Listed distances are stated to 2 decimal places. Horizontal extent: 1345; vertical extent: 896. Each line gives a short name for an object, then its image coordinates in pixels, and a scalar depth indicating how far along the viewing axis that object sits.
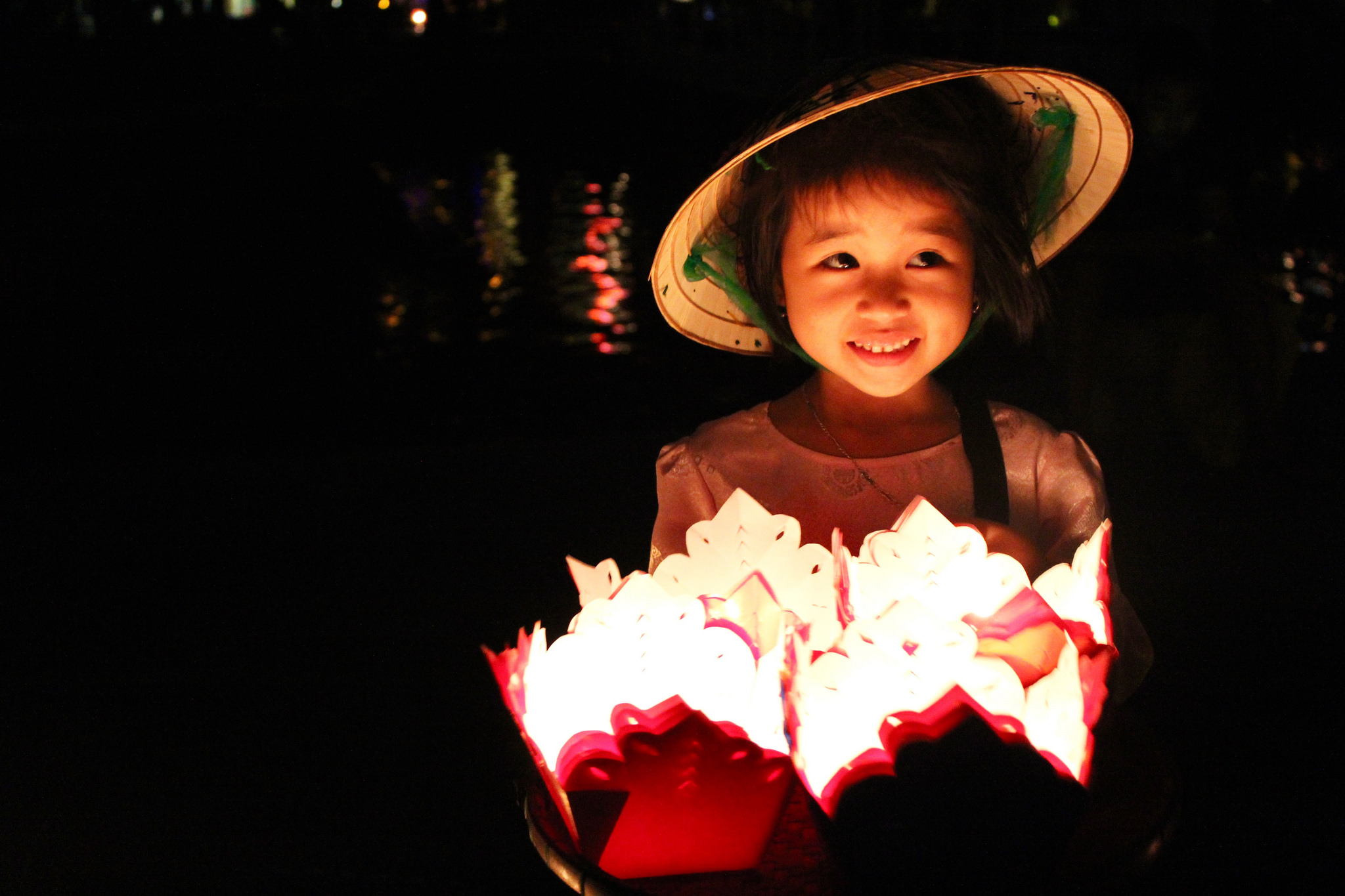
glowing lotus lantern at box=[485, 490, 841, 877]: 0.97
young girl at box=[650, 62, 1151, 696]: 1.30
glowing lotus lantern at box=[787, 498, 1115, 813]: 0.91
